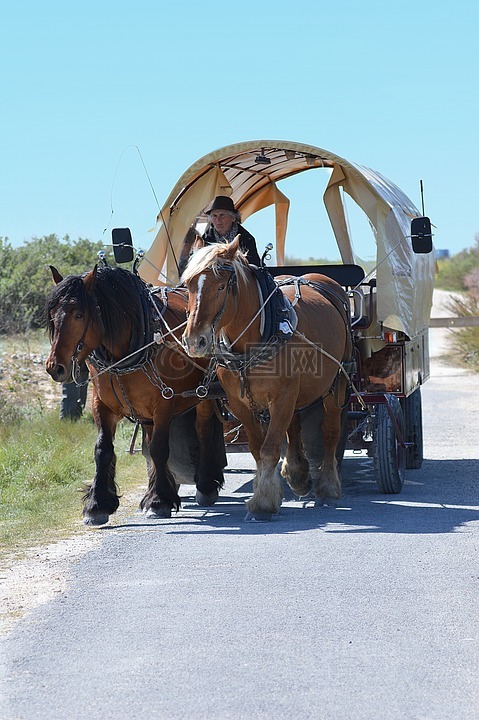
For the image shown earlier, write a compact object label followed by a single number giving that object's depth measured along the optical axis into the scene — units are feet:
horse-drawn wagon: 62.06
